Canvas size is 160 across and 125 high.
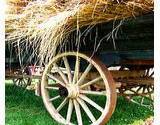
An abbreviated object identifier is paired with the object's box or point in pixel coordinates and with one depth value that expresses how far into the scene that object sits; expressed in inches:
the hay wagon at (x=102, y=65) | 157.4
